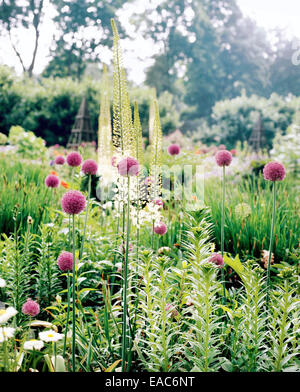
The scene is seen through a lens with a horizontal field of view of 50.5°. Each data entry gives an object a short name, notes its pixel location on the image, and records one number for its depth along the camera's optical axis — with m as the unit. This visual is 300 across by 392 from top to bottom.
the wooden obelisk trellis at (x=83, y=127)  10.07
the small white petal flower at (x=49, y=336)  1.05
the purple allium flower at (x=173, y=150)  3.63
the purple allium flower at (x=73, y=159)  1.96
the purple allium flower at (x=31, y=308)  1.26
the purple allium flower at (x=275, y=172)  1.49
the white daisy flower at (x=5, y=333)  0.89
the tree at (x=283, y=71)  18.00
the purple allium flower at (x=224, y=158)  1.74
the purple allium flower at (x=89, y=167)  1.85
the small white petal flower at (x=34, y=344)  1.07
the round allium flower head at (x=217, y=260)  1.42
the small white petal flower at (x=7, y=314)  0.88
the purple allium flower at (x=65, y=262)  1.27
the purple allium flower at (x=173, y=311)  1.28
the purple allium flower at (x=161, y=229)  1.71
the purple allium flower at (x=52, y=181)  2.25
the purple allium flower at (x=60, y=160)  3.29
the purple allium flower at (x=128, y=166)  1.03
